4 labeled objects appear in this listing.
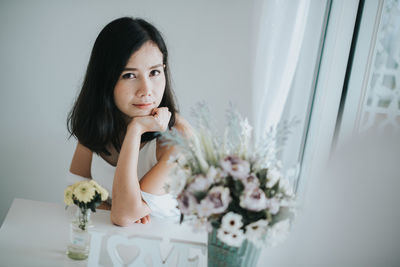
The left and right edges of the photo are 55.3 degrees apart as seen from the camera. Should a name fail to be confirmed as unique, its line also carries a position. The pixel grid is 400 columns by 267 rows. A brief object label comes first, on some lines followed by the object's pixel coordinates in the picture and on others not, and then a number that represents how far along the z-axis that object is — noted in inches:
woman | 56.2
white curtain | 63.4
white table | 46.2
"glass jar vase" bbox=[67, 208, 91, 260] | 46.6
